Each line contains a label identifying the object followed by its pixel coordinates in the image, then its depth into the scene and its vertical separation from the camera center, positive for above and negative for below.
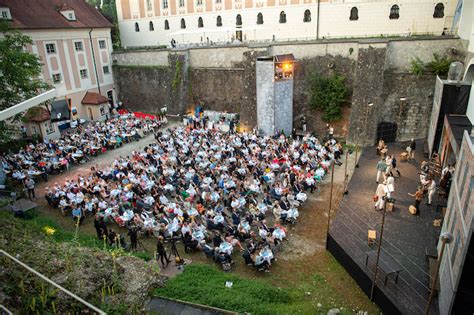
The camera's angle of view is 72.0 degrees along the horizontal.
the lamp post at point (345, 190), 17.25 -7.20
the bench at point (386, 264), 10.91 -7.37
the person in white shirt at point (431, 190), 15.05 -6.48
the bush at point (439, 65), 22.47 -1.34
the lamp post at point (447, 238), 7.41 -4.20
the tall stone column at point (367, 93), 23.94 -3.31
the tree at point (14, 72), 19.36 -0.77
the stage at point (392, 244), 10.48 -7.42
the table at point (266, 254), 12.40 -7.39
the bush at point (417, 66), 23.38 -1.41
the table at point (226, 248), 12.77 -7.33
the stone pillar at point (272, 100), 26.25 -3.91
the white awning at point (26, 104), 7.82 -1.06
